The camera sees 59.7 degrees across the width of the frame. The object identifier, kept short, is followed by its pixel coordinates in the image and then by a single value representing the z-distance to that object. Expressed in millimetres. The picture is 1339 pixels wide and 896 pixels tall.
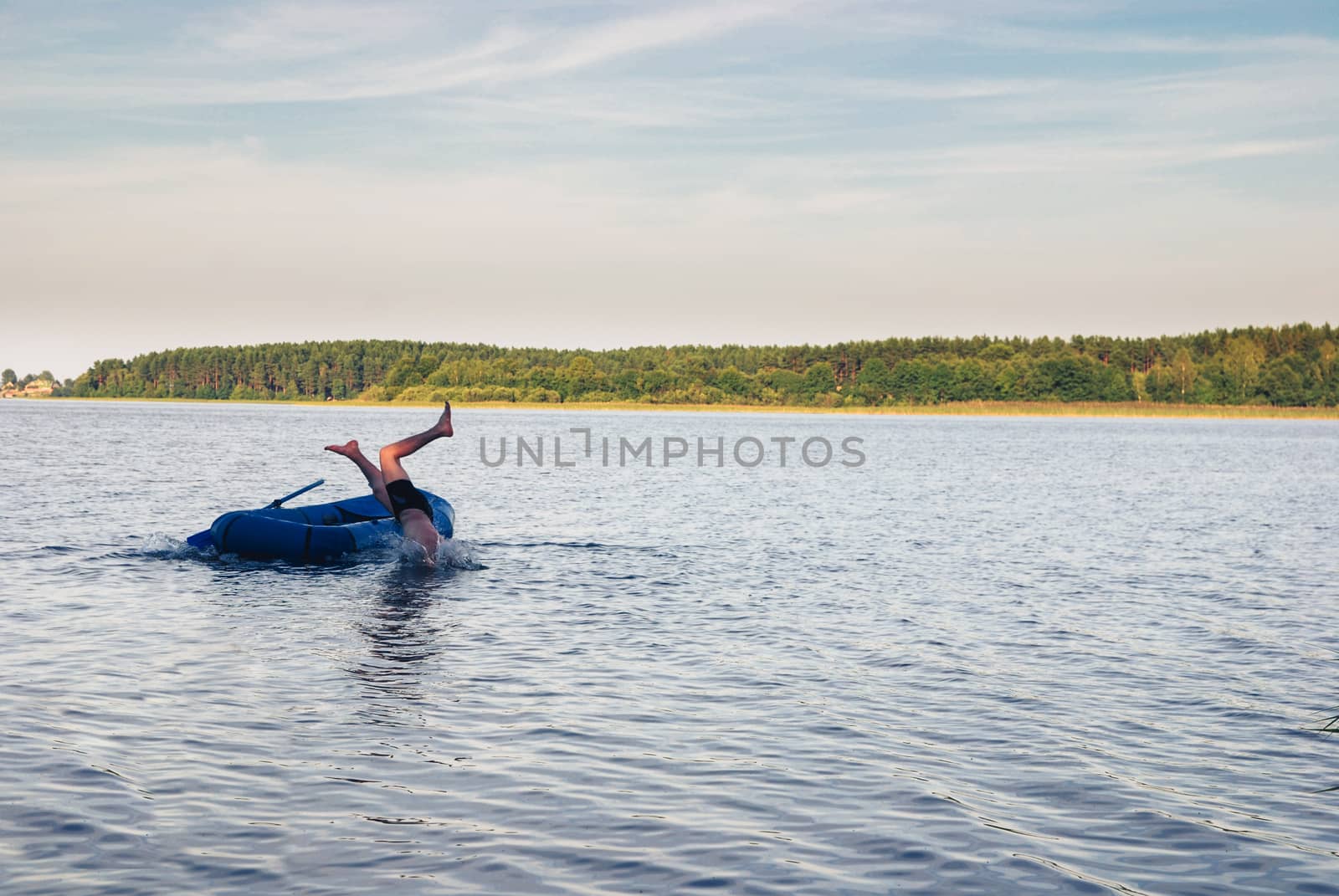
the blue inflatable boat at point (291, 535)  20500
